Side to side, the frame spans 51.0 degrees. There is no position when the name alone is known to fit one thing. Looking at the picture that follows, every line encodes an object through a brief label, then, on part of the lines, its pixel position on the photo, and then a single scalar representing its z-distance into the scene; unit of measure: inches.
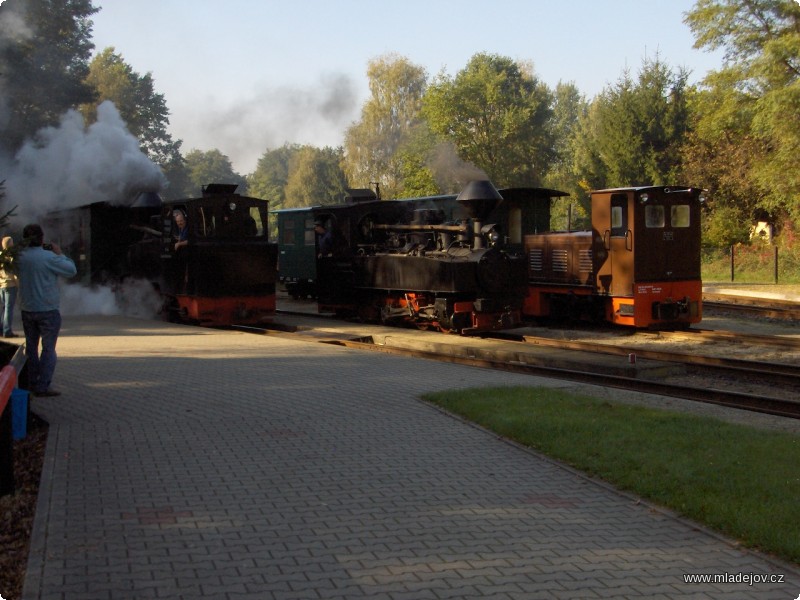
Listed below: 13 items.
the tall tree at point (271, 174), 4622.0
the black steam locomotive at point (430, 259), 655.1
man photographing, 365.7
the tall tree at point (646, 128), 1726.1
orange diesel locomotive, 681.0
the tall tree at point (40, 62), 1095.0
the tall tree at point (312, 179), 3267.7
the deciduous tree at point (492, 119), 1937.7
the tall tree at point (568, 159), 2059.8
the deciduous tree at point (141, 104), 2706.7
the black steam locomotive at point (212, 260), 709.9
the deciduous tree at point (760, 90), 1180.5
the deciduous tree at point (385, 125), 2488.9
